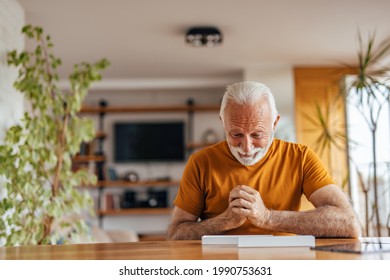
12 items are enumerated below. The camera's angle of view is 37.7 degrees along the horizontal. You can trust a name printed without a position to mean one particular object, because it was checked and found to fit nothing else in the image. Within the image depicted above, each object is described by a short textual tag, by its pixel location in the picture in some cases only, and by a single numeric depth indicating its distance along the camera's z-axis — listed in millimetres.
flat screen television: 7953
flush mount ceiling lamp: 5164
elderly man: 2135
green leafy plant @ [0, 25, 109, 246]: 3404
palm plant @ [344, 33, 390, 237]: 3980
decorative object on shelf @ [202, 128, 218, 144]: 7833
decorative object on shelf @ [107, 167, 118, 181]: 7770
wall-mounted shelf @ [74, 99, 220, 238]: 7723
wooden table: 1402
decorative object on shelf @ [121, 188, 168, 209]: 7781
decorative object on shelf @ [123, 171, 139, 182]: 7800
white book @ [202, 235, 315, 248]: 1619
